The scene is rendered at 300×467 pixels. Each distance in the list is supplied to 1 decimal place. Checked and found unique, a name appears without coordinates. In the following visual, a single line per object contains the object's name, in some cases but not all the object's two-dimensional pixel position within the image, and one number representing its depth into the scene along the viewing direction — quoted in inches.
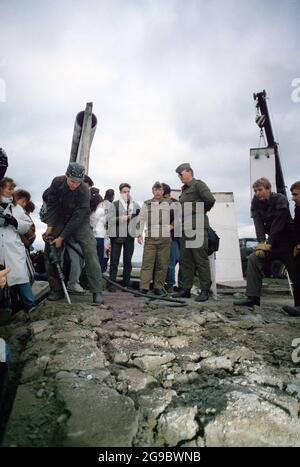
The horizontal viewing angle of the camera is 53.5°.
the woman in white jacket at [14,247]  126.6
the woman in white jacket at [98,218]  203.0
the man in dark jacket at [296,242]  146.5
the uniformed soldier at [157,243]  194.1
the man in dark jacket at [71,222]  150.9
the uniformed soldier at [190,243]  170.6
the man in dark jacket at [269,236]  152.3
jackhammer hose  160.2
